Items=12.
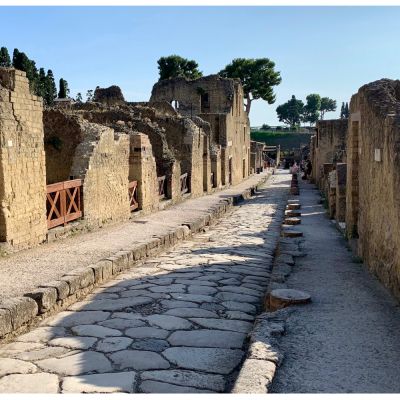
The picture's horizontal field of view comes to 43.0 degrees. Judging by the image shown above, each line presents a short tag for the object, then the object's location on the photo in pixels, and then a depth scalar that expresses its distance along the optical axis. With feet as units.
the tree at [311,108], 338.54
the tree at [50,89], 92.76
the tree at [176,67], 185.16
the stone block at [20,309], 16.58
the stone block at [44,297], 18.10
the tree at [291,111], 331.98
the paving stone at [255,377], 11.11
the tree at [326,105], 362.94
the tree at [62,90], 108.88
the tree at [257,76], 196.24
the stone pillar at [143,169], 43.98
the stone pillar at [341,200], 37.73
